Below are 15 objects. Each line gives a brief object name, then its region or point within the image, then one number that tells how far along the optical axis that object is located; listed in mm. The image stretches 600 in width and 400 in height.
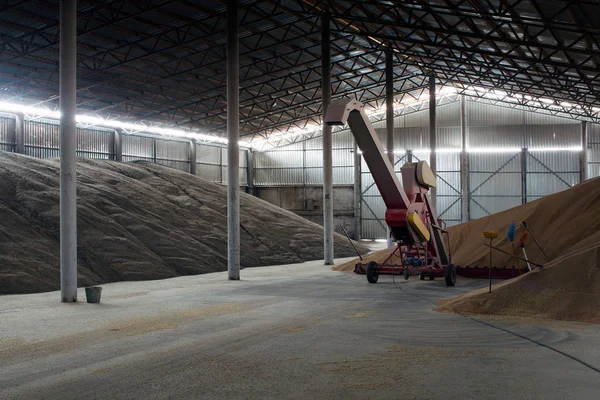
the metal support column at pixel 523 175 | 43250
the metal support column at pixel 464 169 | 43688
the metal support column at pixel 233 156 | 19766
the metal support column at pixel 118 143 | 40312
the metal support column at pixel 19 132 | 34219
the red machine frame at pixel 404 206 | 15125
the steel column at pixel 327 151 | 25766
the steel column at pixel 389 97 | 32219
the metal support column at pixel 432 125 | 35969
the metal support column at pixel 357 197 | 46375
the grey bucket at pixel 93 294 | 13984
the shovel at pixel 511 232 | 13462
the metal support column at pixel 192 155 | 46094
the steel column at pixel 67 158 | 14070
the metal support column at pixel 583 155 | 42188
